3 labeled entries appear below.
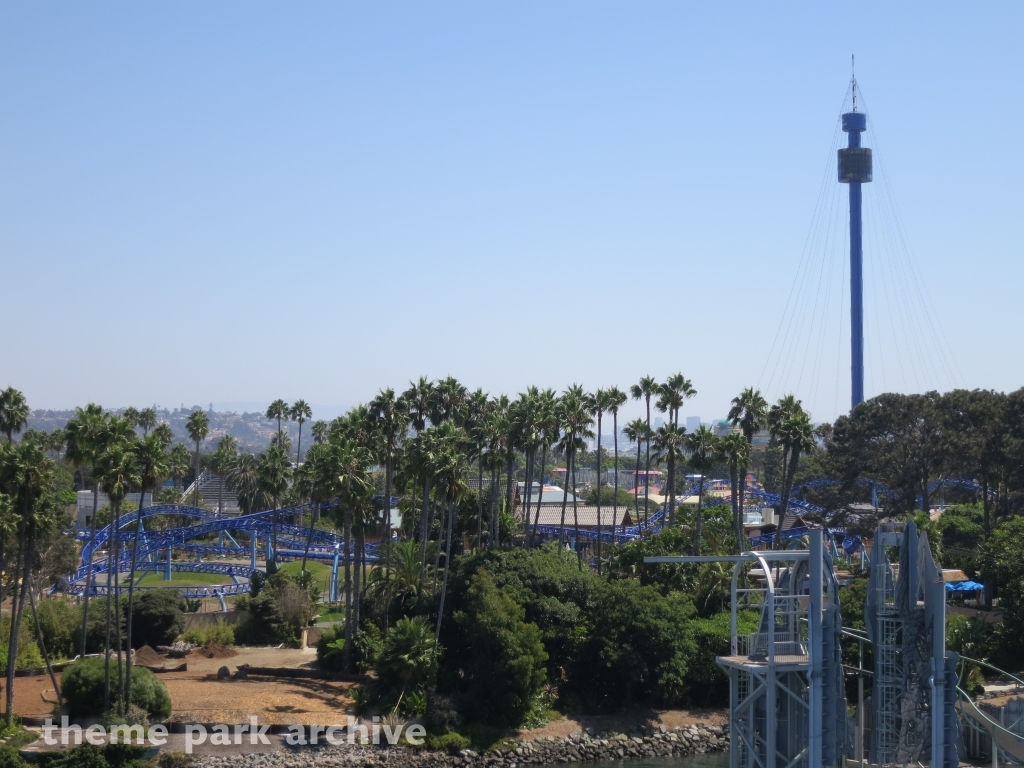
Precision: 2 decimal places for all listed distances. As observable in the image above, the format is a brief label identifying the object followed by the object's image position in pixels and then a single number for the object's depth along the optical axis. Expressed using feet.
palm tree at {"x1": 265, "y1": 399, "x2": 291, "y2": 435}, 422.41
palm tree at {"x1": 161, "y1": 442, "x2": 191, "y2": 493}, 397.19
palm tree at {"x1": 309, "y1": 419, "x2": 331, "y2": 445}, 397.99
